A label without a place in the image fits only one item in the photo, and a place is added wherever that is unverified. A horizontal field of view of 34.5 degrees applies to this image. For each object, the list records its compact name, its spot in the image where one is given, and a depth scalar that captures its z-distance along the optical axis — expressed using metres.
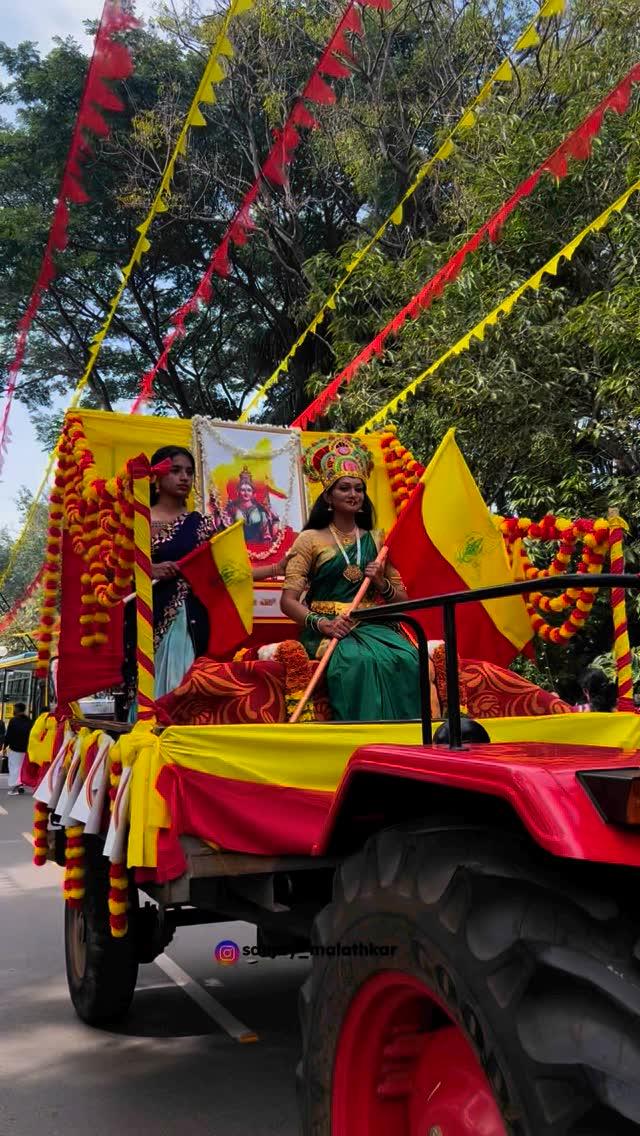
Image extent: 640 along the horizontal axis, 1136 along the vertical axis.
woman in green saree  4.33
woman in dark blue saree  4.88
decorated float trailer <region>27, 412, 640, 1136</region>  1.66
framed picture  6.68
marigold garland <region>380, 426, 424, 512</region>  6.61
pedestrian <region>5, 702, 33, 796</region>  18.47
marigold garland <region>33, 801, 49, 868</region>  5.00
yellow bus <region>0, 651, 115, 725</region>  27.62
